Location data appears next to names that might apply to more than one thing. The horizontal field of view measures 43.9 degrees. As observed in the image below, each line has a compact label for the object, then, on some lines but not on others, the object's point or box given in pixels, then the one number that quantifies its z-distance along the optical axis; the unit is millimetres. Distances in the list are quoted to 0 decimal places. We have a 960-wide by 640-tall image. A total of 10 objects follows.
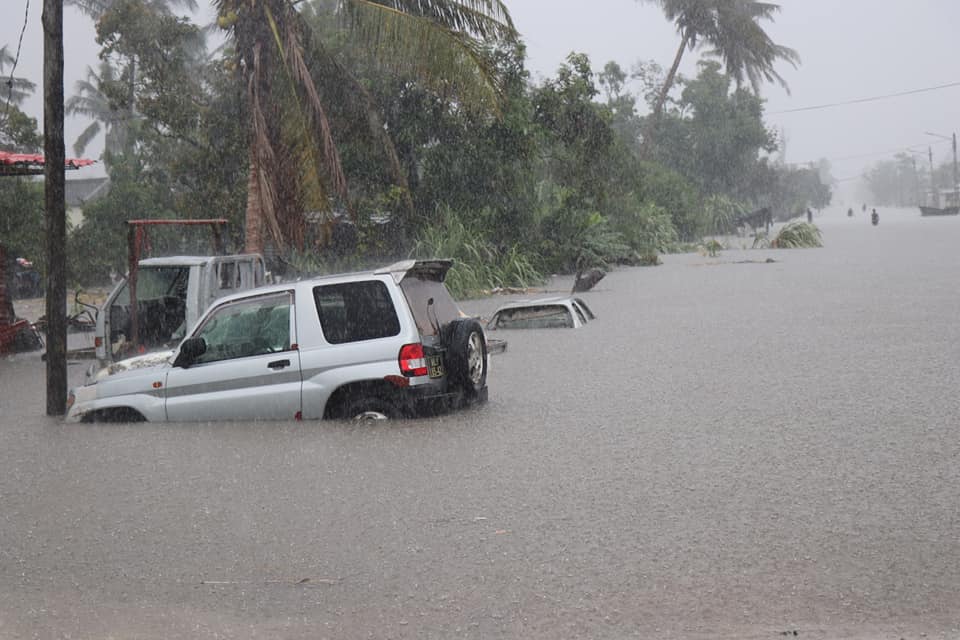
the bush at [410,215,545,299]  26844
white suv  9617
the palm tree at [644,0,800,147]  52406
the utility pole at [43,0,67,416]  11523
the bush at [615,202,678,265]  39938
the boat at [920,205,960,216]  104625
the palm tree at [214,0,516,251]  19734
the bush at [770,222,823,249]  48062
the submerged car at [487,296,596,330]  19156
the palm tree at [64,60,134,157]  69812
